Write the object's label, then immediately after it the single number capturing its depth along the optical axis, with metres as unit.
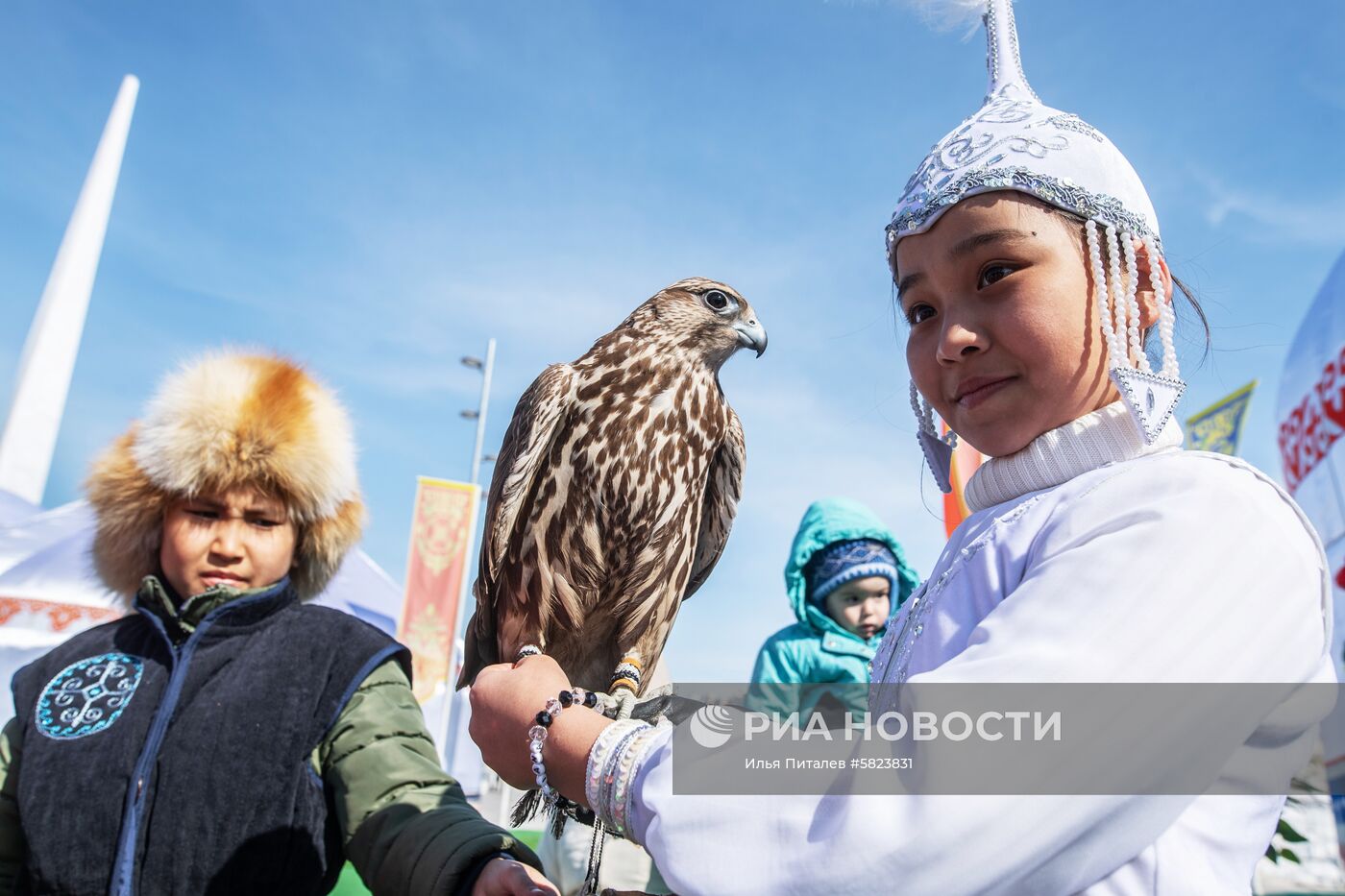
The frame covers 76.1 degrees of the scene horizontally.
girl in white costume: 0.84
